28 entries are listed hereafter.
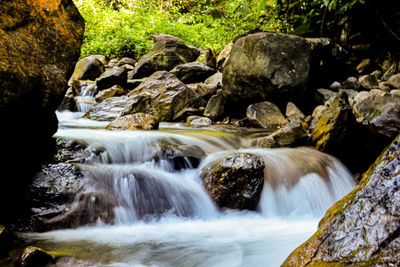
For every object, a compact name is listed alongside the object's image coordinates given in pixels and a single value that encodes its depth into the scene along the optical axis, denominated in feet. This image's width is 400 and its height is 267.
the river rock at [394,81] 26.16
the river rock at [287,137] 18.10
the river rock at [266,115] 24.44
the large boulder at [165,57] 36.86
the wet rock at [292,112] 24.37
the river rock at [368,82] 27.66
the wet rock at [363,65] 31.60
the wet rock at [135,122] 20.65
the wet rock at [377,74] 30.19
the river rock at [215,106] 28.22
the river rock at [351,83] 28.28
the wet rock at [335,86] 28.73
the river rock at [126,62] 43.93
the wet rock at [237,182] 12.38
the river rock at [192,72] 34.71
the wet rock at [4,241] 7.62
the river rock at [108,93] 31.09
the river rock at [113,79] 33.06
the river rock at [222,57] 37.83
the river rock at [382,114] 15.38
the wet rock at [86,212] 10.07
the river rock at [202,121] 26.50
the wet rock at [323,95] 26.30
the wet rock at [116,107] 25.62
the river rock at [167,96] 27.66
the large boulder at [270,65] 24.48
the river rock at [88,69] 39.24
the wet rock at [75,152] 13.11
